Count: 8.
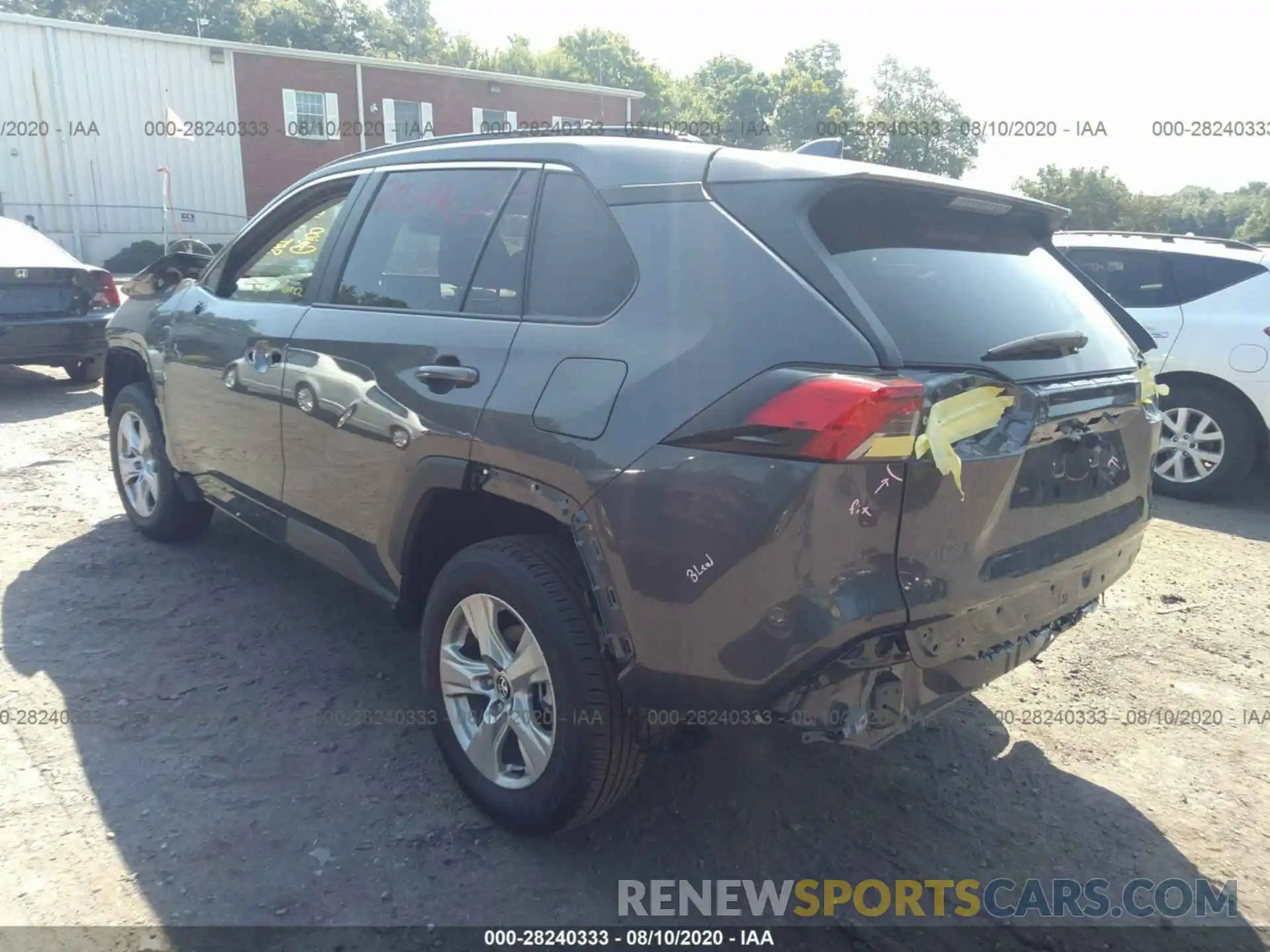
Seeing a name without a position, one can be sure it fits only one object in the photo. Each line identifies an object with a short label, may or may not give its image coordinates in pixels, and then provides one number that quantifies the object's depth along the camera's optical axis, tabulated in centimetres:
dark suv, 206
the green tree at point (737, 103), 5062
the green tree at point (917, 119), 4581
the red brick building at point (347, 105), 2558
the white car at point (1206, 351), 625
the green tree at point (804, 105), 5094
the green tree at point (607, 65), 6378
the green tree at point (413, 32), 6303
